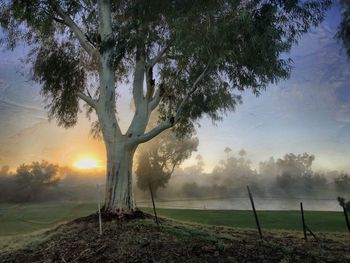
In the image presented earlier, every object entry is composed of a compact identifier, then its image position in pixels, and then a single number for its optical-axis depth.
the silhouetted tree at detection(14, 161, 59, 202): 66.31
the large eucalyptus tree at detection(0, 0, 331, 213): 13.31
